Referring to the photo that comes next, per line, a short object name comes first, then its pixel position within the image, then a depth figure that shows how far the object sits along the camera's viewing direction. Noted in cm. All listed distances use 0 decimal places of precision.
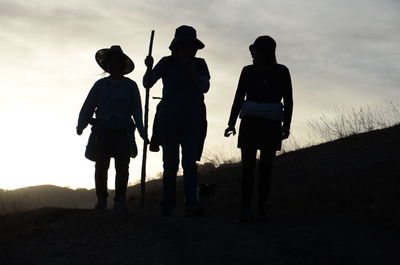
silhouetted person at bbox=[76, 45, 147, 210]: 1148
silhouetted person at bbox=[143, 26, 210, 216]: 1005
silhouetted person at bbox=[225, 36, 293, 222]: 955
